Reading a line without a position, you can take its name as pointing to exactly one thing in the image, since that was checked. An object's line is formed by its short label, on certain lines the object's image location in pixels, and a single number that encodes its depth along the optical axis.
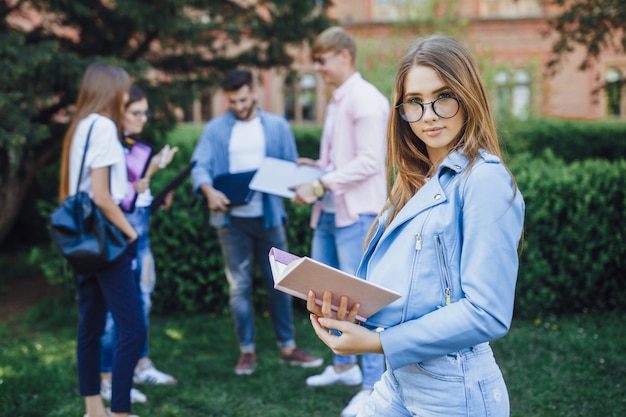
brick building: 18.27
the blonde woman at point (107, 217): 3.29
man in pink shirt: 3.80
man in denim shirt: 4.47
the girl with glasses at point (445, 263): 1.52
